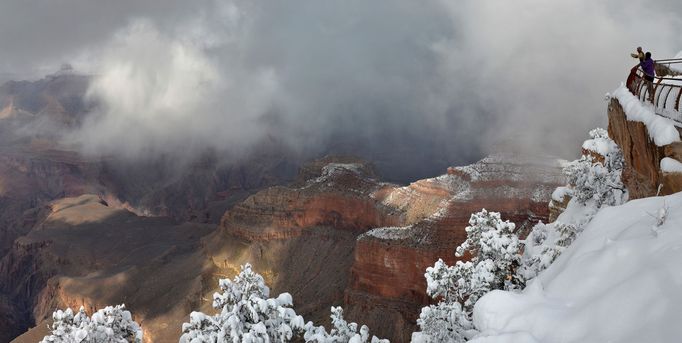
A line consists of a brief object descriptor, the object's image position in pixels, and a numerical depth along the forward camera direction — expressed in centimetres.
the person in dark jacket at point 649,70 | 1805
